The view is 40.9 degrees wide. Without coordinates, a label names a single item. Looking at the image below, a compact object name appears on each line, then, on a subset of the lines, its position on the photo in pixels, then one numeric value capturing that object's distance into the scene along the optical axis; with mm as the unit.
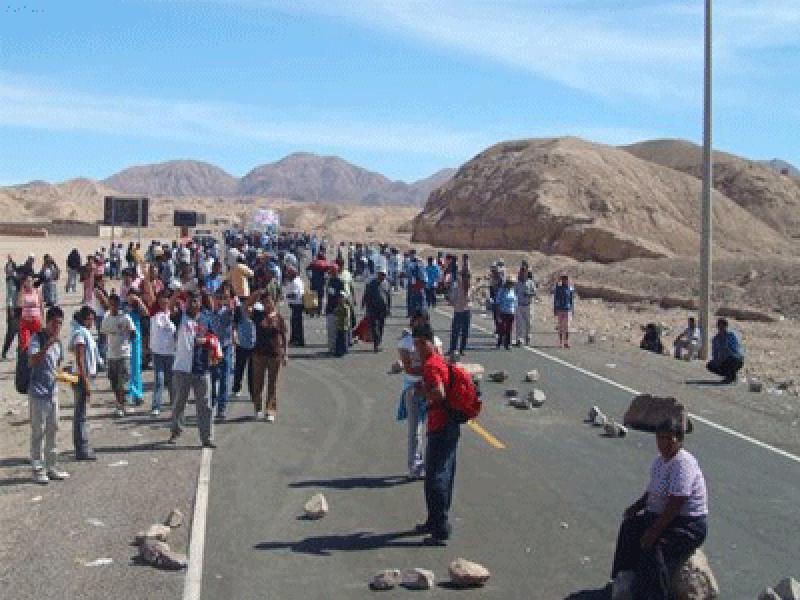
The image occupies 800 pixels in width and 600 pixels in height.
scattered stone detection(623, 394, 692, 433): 12148
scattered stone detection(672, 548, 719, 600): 7438
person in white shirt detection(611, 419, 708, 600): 7289
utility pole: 24000
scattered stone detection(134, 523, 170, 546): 8719
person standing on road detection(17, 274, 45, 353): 17047
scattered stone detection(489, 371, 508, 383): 18406
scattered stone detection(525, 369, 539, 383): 18469
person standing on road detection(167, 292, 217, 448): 12359
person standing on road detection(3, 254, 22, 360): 19766
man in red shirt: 8930
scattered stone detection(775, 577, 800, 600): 7225
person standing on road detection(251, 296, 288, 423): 14055
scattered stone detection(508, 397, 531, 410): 15922
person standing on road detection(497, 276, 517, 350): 22312
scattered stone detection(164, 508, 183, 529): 9266
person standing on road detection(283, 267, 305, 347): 21172
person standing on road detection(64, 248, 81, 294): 34719
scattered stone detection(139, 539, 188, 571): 8195
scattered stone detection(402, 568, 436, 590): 7875
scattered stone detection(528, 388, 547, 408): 16031
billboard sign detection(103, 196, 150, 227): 39938
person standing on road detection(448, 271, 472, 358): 21109
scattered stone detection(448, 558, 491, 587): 7898
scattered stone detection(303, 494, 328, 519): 9617
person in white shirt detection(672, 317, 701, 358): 24672
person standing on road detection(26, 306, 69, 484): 10930
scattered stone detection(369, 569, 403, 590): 7844
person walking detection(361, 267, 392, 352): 20766
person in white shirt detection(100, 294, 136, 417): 14188
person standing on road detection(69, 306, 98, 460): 11625
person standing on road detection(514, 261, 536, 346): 22844
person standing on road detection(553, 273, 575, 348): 22984
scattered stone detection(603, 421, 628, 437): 13842
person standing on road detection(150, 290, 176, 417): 13961
